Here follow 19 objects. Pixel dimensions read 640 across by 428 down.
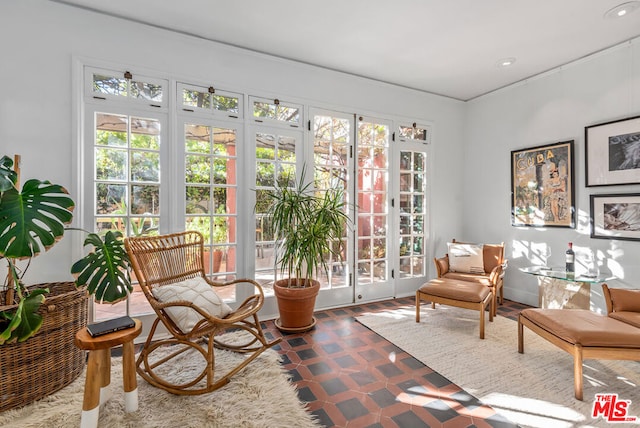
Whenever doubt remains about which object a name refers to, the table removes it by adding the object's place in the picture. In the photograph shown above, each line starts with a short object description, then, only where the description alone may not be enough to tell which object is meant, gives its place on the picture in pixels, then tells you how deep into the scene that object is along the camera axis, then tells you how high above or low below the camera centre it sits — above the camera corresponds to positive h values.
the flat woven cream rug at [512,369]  1.96 -1.21
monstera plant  1.79 -0.20
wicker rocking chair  2.12 -0.70
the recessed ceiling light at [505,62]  3.58 +1.74
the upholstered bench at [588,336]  2.05 -0.85
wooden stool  1.69 -0.89
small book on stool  1.78 -0.66
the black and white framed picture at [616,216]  3.12 -0.05
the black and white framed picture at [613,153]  3.12 +0.61
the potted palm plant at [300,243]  3.13 -0.30
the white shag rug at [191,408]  1.82 -1.20
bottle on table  3.23 -0.51
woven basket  1.94 -0.93
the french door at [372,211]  4.11 +0.03
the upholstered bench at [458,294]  3.03 -0.83
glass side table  3.00 -0.80
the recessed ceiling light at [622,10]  2.59 +1.70
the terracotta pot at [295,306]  3.11 -0.93
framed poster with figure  3.66 +0.32
